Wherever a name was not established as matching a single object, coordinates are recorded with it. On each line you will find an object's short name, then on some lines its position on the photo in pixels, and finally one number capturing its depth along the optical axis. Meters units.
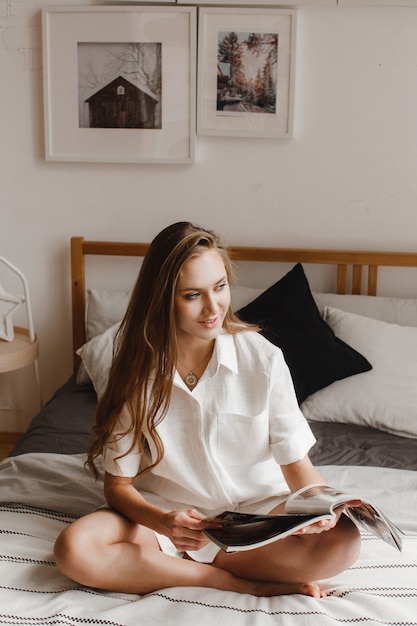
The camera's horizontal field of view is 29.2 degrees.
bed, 1.33
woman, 1.42
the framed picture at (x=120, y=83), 2.63
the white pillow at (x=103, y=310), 2.65
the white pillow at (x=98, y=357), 2.37
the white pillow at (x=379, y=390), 2.23
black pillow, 2.29
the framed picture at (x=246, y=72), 2.59
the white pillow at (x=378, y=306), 2.54
